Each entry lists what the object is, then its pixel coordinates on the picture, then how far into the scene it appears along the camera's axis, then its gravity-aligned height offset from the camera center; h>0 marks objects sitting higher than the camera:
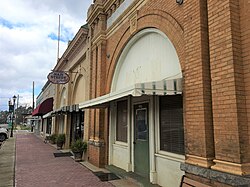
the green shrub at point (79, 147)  11.28 -1.24
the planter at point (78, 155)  11.29 -1.63
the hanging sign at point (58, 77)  15.13 +2.74
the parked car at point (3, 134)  25.85 -1.46
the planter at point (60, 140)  16.47 -1.32
